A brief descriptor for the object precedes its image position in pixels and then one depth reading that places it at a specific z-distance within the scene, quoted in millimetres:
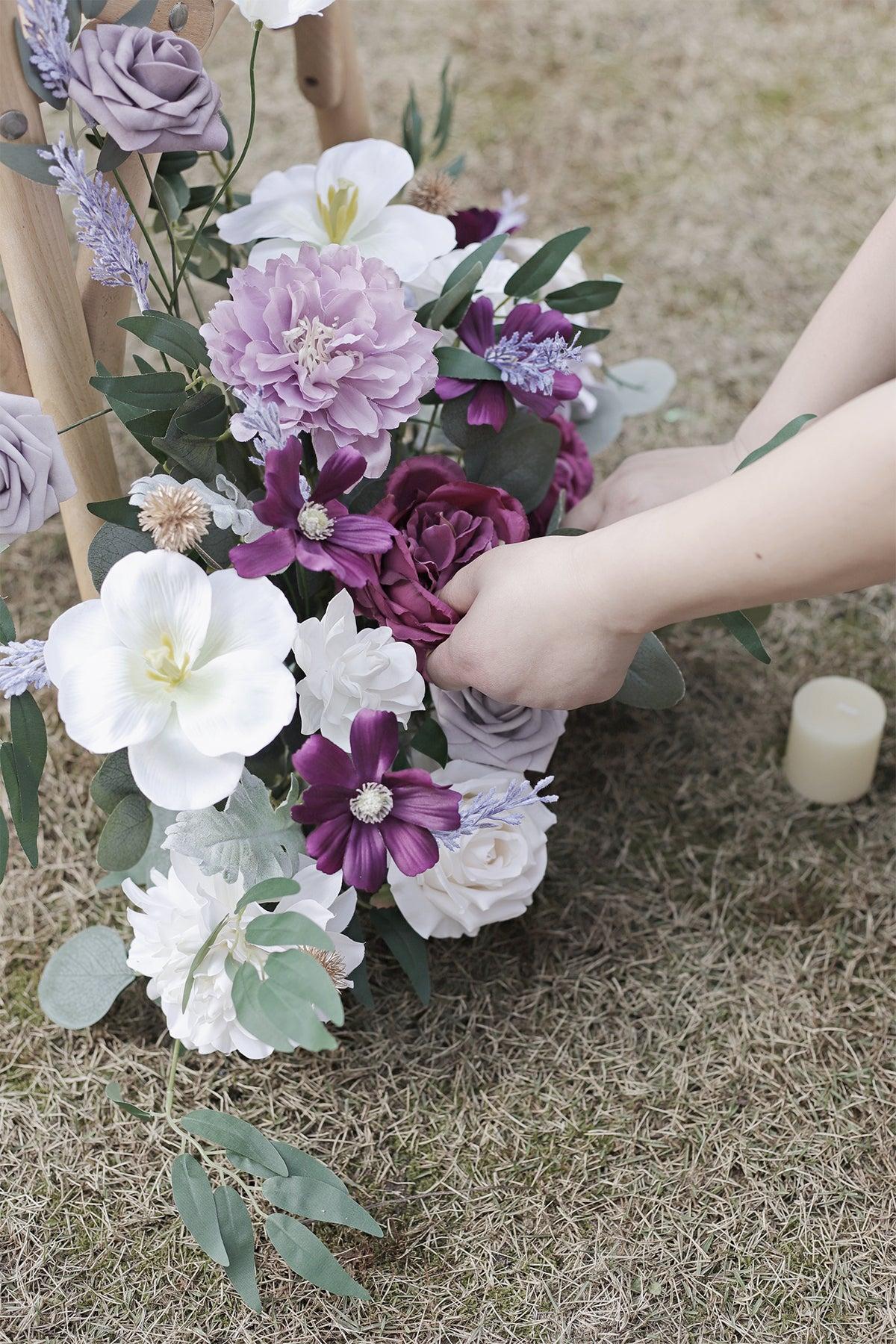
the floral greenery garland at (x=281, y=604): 782
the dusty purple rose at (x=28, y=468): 830
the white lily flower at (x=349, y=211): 1029
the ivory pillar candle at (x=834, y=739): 1228
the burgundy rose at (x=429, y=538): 926
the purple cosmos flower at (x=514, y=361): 997
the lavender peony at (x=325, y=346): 844
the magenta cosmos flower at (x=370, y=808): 807
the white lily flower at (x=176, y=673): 765
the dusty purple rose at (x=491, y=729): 1011
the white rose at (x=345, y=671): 833
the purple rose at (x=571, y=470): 1203
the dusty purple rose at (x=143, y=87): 793
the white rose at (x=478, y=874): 989
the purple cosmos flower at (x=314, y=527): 782
